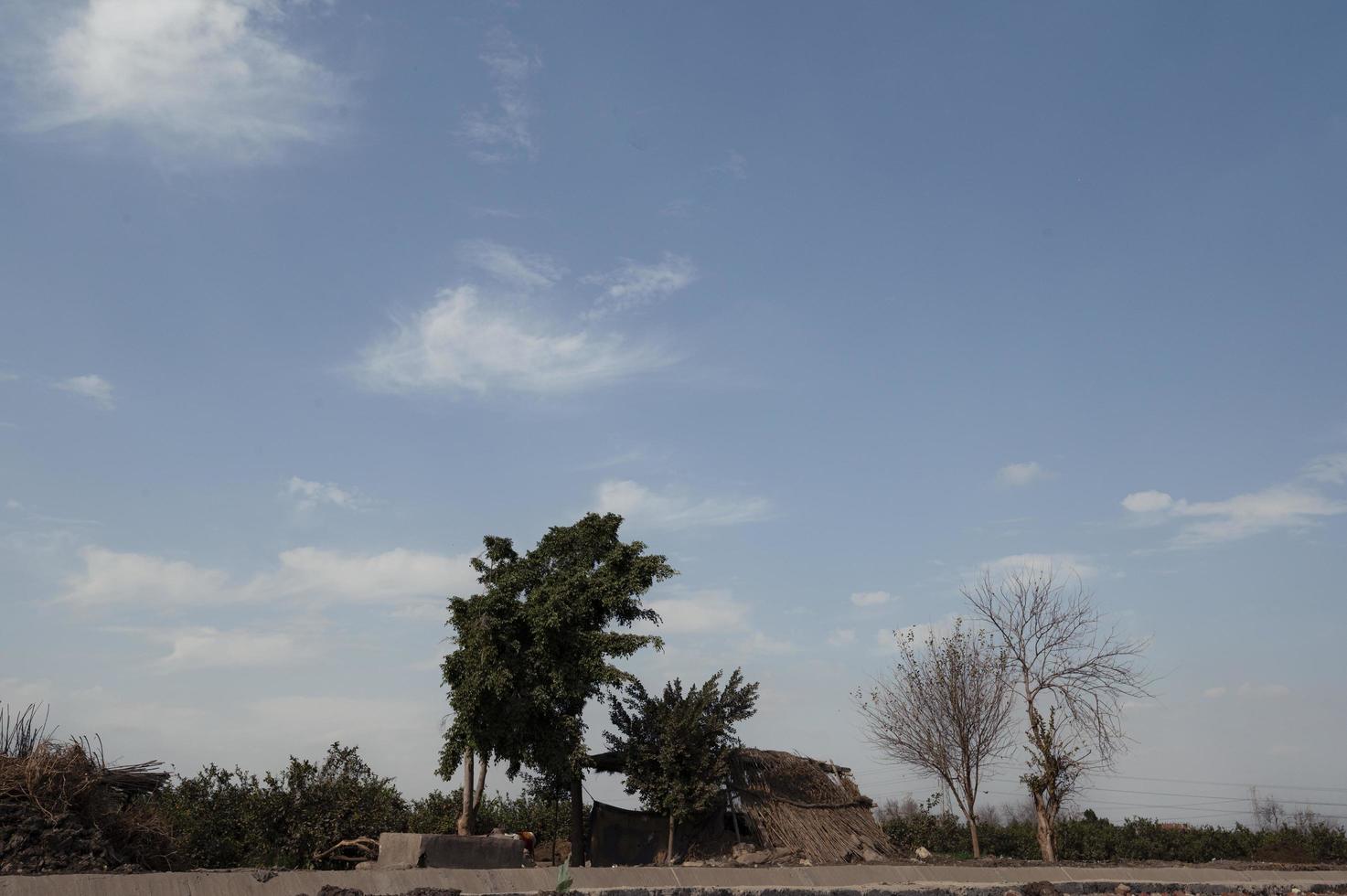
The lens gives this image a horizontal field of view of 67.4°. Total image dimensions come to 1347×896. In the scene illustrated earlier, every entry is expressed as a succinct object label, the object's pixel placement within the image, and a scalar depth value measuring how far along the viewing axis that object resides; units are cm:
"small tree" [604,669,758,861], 2047
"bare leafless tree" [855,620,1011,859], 2784
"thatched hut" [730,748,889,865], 2094
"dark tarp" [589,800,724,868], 2128
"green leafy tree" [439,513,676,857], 2052
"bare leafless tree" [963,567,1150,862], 2619
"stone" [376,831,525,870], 1404
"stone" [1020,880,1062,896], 1431
